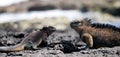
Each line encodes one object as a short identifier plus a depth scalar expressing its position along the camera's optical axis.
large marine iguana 12.06
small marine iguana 11.71
